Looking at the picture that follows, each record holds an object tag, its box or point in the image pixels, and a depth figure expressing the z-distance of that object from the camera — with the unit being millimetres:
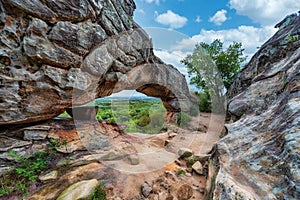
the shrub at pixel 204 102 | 13586
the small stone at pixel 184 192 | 3385
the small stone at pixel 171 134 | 8309
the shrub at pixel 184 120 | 10439
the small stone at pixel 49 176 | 3466
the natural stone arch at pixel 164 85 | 7023
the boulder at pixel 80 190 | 2824
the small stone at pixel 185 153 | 5056
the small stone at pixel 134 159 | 4659
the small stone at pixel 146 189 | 3488
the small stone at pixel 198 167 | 4120
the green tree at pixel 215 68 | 12172
